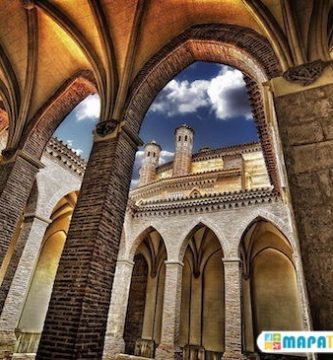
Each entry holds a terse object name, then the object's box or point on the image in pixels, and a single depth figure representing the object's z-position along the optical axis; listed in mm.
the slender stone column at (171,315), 11312
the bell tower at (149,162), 26750
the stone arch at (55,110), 7555
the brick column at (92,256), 3969
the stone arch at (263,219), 11813
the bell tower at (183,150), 23812
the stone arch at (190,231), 13062
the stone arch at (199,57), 5637
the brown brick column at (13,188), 6598
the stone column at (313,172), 2891
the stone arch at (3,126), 8773
